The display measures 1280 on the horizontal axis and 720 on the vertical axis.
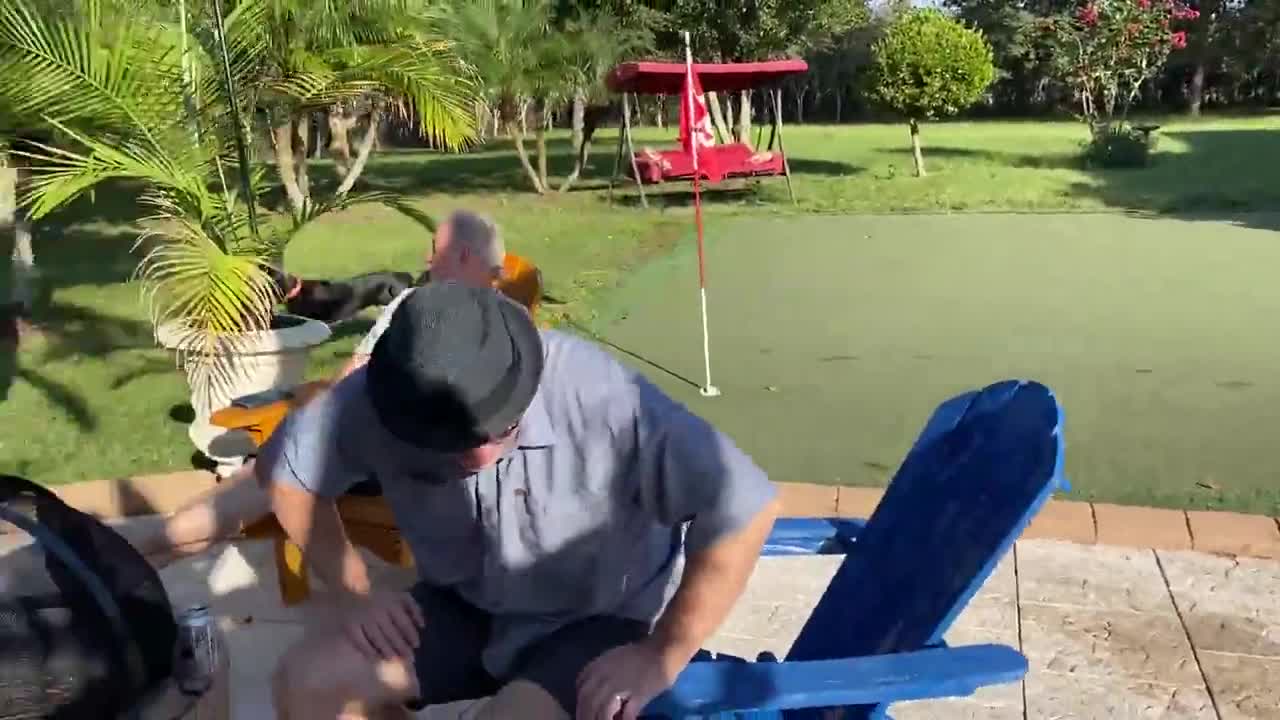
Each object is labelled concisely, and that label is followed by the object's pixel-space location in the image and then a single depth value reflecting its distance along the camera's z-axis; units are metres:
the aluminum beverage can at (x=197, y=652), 1.68
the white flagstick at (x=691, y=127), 5.71
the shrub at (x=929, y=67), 17.22
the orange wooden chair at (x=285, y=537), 3.15
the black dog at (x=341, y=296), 6.51
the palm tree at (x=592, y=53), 17.03
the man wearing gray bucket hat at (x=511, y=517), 1.54
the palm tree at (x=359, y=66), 5.92
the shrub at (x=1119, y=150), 18.14
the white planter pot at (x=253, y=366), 4.73
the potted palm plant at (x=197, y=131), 4.77
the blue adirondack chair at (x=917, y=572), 1.72
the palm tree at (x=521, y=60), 15.70
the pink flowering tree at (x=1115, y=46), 19.39
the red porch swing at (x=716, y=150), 13.68
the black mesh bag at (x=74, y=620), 1.56
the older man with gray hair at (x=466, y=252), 3.63
